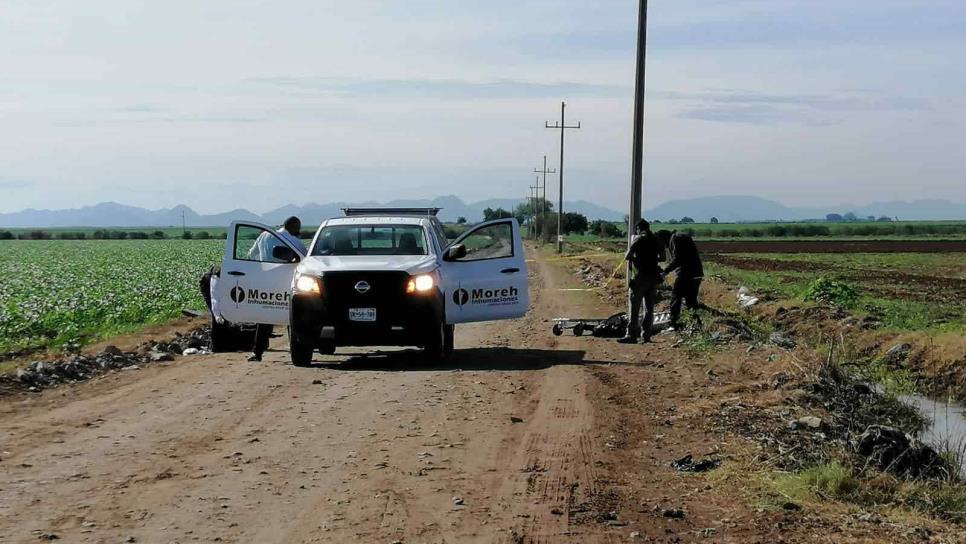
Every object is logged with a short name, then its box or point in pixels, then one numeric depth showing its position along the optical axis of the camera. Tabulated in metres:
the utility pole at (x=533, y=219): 134.10
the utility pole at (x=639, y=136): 27.67
